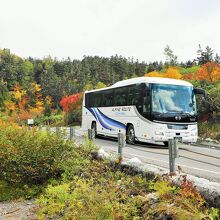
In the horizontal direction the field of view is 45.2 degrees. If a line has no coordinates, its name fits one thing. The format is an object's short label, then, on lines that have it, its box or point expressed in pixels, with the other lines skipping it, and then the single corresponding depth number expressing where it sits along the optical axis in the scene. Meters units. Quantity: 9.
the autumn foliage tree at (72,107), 37.53
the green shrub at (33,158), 6.67
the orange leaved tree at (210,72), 26.98
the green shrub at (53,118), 47.01
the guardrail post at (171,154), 5.56
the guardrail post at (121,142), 7.66
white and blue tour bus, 11.95
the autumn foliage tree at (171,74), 33.50
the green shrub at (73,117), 36.73
